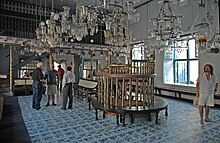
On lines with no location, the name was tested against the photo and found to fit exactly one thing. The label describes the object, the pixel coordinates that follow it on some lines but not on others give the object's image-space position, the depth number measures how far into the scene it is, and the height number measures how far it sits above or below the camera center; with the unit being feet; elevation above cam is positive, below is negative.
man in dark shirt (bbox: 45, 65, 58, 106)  20.70 -1.57
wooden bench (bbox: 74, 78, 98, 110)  24.54 -2.78
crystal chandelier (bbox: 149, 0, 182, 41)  15.08 +3.96
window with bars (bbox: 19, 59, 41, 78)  44.19 -0.02
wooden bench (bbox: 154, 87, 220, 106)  24.04 -3.47
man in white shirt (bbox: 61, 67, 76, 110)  19.45 -1.96
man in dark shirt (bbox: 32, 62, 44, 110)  19.20 -1.68
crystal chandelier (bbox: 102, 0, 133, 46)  12.90 +4.14
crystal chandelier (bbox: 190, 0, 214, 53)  15.69 +3.12
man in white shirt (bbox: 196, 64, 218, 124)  14.23 -1.57
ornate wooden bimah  14.32 -2.08
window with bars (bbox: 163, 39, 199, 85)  27.78 +0.78
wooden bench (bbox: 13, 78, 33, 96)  29.60 -2.98
